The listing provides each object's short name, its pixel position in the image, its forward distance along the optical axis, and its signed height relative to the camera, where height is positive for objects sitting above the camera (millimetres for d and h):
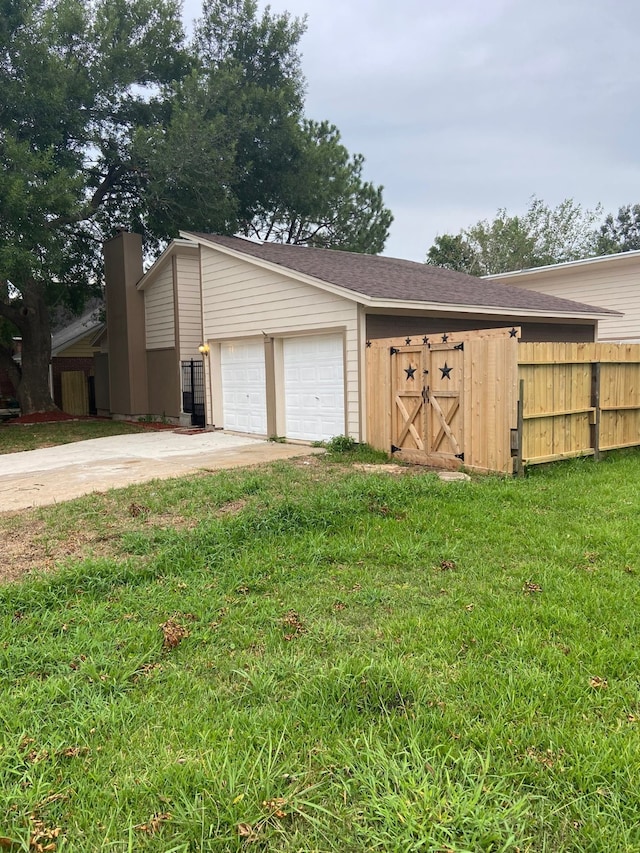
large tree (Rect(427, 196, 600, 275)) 36116 +7804
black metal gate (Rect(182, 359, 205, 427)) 15570 -307
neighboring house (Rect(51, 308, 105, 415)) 22656 +703
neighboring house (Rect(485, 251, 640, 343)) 15219 +2219
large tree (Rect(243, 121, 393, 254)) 23062 +7068
